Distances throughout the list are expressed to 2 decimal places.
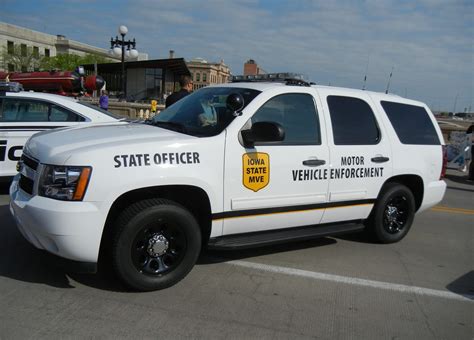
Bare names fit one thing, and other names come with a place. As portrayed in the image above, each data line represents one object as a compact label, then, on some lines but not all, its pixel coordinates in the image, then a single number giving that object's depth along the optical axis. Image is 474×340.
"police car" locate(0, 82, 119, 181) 6.14
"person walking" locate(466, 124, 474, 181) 11.82
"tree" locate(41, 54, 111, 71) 67.36
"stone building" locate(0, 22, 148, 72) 69.81
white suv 3.23
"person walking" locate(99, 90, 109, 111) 18.34
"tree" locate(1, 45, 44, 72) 61.44
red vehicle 22.52
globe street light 23.89
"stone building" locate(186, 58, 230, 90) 94.31
